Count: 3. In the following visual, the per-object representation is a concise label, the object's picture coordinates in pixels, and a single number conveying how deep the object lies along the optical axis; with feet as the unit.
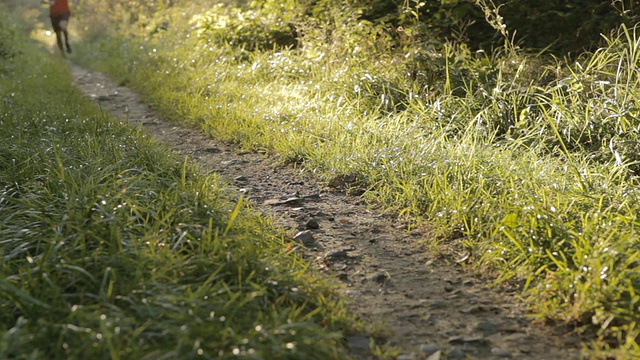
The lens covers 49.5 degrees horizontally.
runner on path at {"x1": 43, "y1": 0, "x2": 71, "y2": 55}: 47.24
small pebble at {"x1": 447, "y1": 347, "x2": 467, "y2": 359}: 8.11
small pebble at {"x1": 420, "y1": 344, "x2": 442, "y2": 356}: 8.20
